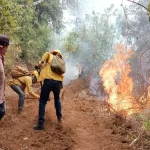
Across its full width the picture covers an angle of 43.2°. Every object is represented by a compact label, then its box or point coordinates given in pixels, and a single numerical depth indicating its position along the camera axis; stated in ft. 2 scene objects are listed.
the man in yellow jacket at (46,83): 14.96
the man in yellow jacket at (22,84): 17.56
